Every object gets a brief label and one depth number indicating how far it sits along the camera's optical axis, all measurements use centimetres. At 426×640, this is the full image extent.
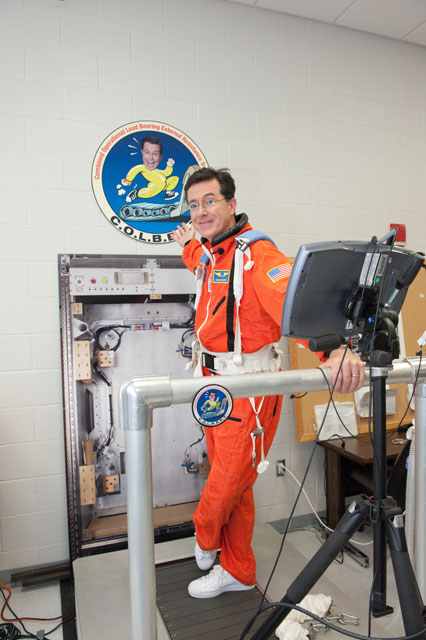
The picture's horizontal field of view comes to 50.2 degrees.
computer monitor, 109
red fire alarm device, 334
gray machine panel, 253
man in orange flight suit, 191
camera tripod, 101
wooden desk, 277
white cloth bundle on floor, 176
